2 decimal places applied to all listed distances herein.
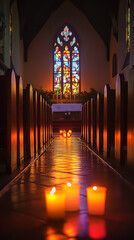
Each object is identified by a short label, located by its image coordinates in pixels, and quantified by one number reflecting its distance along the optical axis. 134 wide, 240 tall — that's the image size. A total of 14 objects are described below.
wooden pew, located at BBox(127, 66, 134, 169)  3.27
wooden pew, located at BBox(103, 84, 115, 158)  4.86
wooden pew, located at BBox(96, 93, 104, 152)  5.87
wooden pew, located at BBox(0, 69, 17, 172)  3.38
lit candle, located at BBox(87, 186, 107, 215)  1.70
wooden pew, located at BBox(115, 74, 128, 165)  3.87
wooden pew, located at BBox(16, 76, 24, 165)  3.98
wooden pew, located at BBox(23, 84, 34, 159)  4.85
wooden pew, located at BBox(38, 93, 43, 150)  6.66
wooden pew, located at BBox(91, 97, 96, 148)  7.28
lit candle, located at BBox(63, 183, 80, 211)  1.80
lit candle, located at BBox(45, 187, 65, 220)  1.60
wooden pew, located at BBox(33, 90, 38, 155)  5.67
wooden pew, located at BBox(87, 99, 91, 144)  8.18
